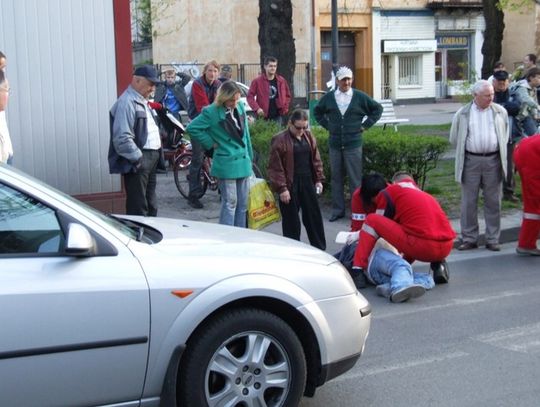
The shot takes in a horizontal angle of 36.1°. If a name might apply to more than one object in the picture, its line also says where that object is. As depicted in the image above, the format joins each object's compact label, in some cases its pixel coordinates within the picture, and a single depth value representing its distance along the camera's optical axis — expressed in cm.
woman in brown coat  855
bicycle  1161
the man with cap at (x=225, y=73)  1607
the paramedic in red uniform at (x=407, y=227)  741
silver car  387
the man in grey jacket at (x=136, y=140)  808
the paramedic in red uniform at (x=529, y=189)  888
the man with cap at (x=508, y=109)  1120
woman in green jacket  866
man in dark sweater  1058
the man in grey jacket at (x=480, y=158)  934
